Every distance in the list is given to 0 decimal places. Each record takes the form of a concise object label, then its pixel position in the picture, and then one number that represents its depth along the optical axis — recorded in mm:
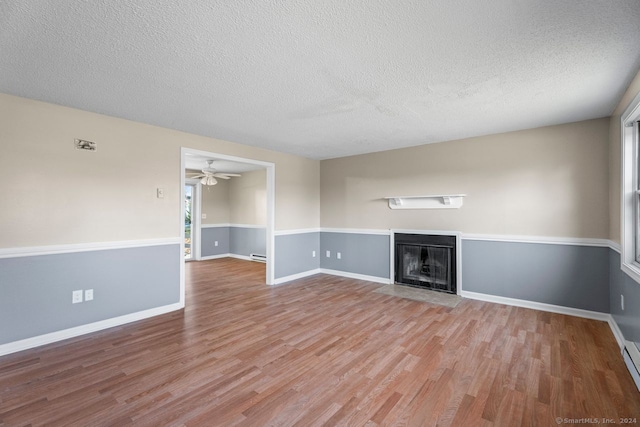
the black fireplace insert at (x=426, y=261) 4500
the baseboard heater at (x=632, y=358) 2151
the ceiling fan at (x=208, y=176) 6059
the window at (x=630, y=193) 2541
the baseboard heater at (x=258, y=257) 7352
